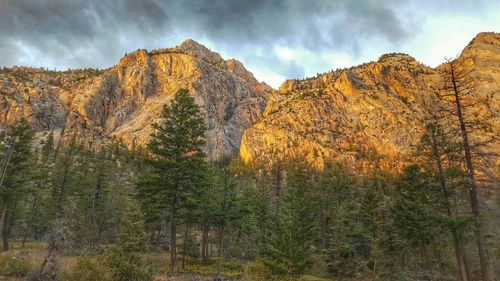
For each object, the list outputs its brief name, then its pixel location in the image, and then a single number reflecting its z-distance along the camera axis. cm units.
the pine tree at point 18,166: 3453
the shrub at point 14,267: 1997
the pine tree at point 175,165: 3061
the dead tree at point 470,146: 1796
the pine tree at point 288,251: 2644
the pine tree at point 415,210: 2671
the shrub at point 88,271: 1557
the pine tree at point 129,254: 1616
